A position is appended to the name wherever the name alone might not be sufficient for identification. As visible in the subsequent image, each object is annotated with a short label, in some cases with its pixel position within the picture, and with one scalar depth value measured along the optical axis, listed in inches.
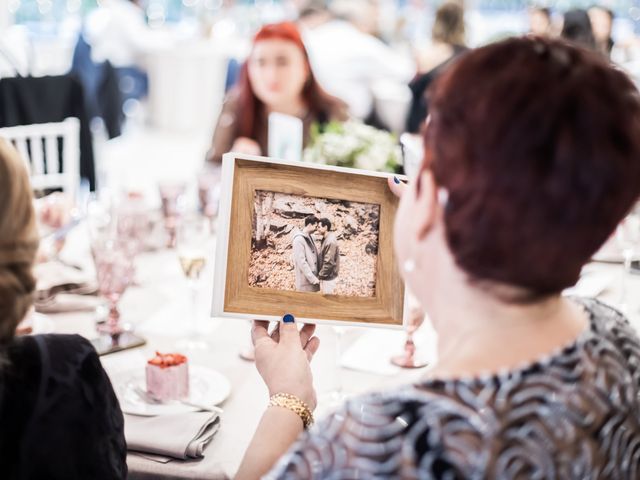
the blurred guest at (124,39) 327.6
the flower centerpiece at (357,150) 96.6
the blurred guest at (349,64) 238.1
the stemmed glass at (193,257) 72.9
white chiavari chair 123.6
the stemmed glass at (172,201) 99.8
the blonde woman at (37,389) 40.2
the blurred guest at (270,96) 127.4
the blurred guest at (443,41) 207.6
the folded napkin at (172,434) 52.6
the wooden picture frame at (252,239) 52.7
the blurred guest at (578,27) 207.4
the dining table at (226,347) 54.1
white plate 58.4
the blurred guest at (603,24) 257.6
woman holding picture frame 32.3
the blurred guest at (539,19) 270.9
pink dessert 59.7
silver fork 57.6
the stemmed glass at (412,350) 67.9
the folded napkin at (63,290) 78.2
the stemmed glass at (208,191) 99.5
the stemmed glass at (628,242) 83.3
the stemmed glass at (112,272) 71.8
